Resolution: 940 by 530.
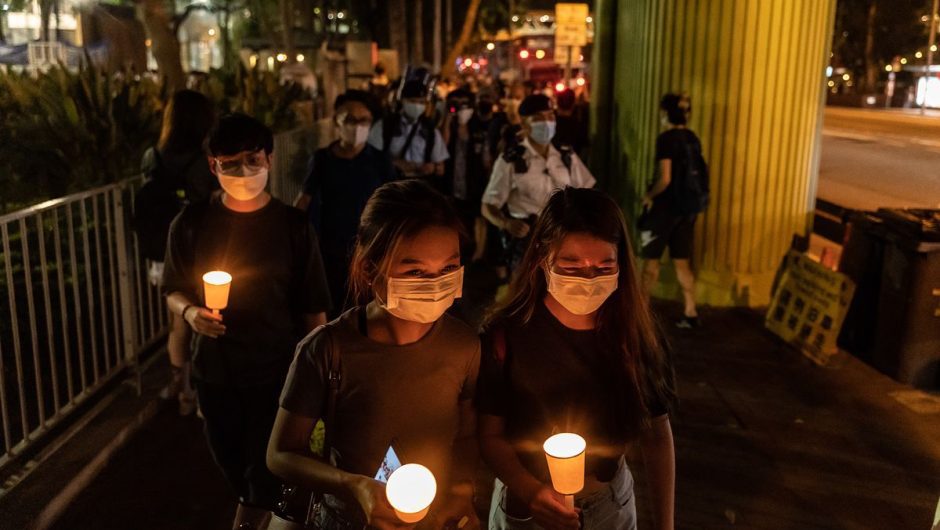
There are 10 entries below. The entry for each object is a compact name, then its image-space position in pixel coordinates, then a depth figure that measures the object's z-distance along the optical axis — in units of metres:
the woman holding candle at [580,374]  2.53
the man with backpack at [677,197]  7.77
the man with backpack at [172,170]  5.41
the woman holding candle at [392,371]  2.30
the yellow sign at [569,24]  17.98
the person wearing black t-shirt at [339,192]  5.61
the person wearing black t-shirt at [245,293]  3.66
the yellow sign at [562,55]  20.83
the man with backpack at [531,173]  6.59
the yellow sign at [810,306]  7.14
